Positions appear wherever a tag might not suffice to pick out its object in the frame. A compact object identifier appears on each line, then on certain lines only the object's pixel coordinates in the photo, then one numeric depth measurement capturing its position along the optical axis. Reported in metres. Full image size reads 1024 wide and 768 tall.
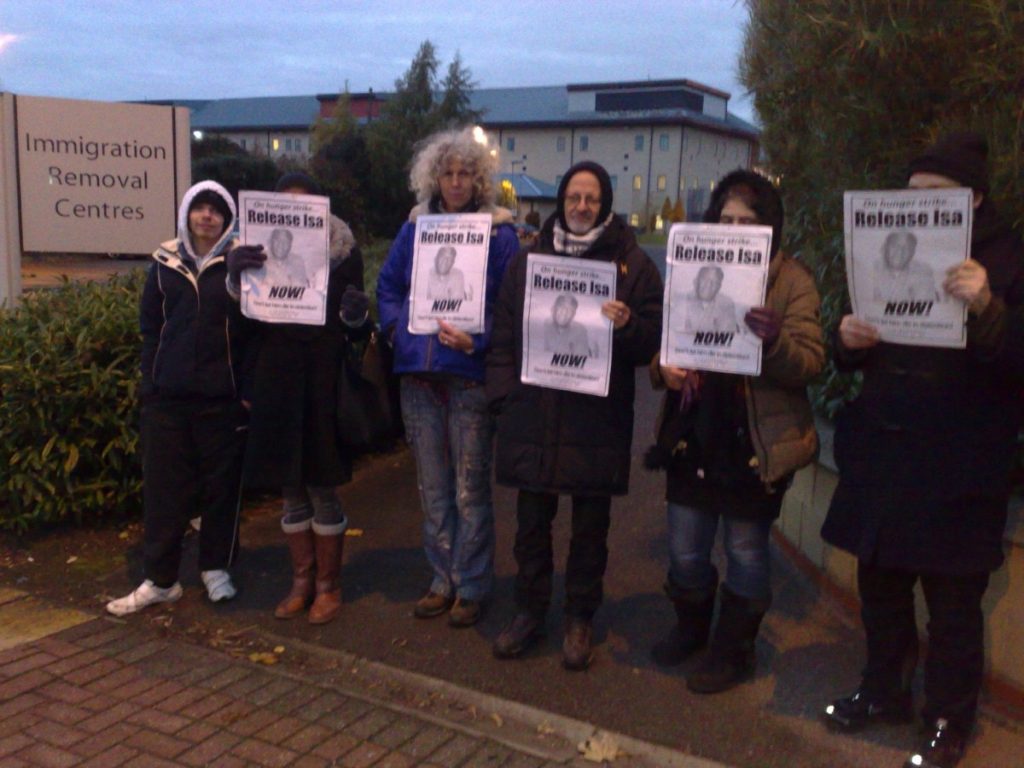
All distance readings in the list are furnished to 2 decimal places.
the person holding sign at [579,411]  3.89
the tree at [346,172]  21.77
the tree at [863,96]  3.76
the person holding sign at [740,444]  3.53
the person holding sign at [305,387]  4.39
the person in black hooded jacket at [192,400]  4.52
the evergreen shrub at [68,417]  5.42
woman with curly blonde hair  4.27
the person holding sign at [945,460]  3.12
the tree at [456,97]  28.75
